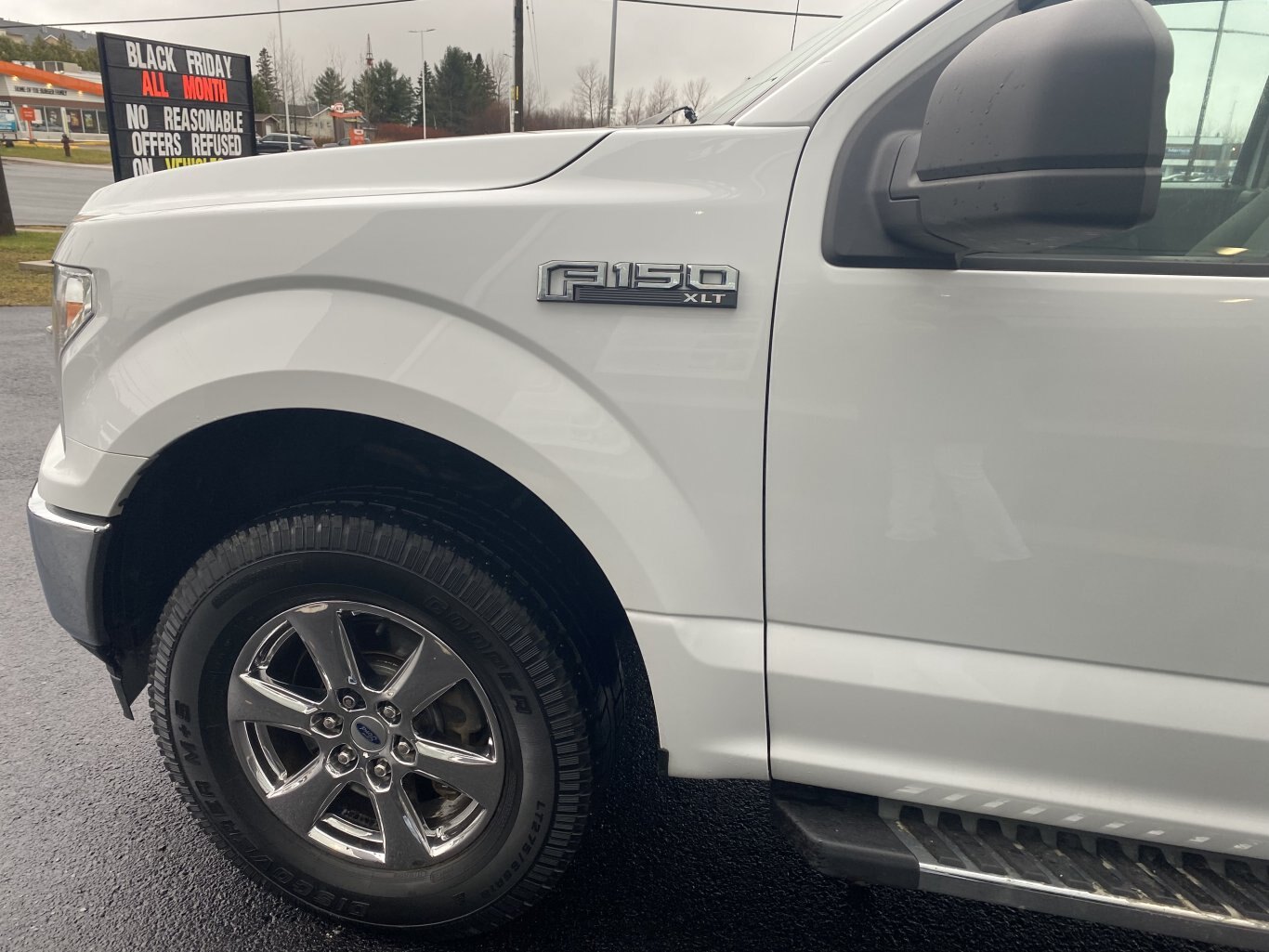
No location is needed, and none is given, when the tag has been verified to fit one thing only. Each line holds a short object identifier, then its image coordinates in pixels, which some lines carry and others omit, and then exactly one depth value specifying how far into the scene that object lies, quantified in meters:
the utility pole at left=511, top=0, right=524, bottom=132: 20.80
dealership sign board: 8.84
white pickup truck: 1.23
